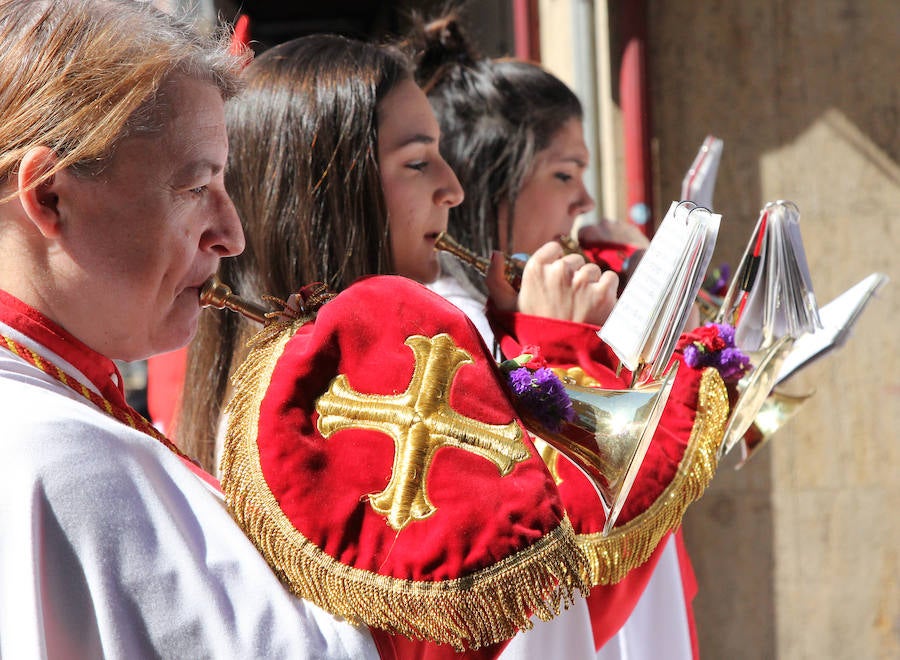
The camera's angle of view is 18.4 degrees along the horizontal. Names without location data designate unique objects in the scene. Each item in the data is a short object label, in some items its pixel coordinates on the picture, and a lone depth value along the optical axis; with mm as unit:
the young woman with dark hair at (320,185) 2372
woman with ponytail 3091
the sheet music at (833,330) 2581
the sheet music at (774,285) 2371
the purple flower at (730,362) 2386
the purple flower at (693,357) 2377
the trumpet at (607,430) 2022
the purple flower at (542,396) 2033
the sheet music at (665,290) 2014
